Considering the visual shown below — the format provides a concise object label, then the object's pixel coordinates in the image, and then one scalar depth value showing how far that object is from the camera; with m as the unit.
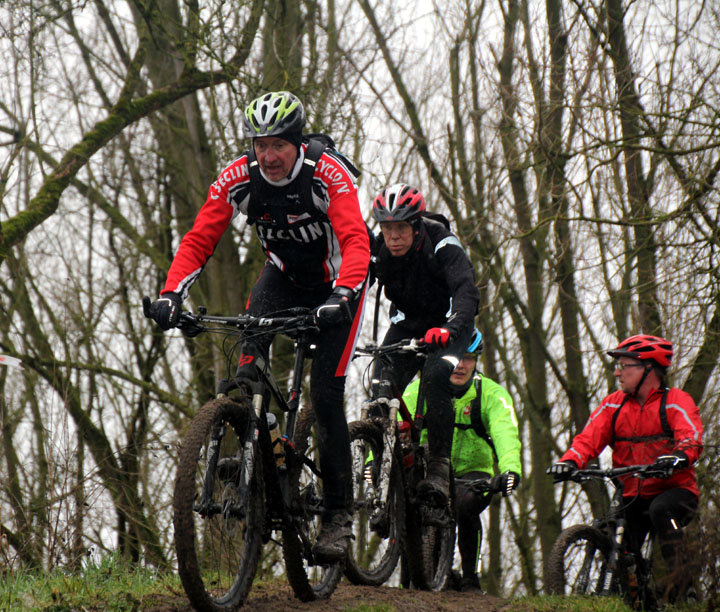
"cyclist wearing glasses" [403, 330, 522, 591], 14.97
